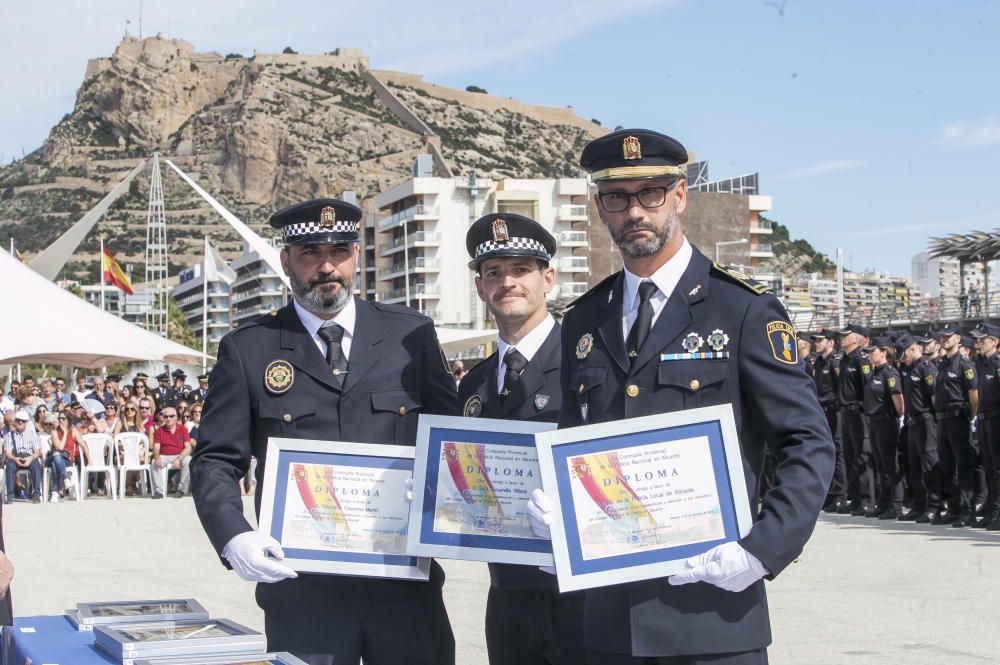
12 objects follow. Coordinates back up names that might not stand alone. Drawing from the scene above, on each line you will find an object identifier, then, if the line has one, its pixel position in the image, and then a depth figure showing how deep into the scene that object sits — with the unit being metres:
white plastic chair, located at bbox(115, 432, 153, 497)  21.17
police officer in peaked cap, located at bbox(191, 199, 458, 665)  3.95
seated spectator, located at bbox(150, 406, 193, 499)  21.17
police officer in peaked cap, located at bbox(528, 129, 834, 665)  3.08
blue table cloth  3.20
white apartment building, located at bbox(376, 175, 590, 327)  106.75
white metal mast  129.55
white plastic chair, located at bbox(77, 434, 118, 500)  20.98
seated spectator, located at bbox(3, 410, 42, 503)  19.97
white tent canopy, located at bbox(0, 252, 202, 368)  18.36
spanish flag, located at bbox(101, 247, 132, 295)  37.50
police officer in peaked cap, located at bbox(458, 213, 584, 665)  4.21
